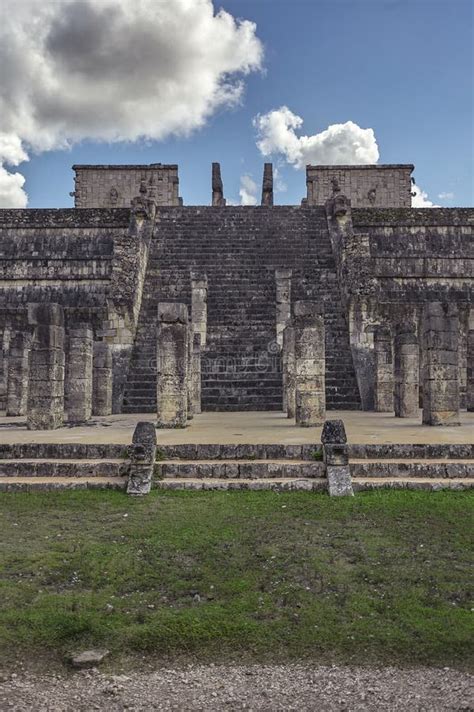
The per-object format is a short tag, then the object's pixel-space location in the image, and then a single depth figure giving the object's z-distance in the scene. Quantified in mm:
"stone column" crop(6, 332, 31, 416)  16422
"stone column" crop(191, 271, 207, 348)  19455
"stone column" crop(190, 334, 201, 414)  15484
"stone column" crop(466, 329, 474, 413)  17156
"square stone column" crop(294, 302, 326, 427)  12164
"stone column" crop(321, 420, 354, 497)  7749
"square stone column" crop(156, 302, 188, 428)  12242
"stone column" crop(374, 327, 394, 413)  16312
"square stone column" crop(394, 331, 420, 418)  14828
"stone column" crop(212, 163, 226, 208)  33344
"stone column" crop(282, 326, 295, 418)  14702
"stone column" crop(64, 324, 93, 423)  14336
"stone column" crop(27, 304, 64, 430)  12398
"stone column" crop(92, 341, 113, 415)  16236
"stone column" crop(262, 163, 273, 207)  33156
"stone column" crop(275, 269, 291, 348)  19359
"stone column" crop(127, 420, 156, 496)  7965
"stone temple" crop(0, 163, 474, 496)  12633
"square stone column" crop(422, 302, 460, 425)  12367
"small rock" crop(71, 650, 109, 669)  3996
